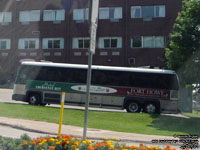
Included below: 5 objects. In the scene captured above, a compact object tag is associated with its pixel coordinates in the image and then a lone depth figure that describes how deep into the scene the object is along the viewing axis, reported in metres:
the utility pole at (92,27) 7.27
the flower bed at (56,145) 6.39
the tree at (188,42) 17.09
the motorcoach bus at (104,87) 20.16
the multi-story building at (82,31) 35.28
